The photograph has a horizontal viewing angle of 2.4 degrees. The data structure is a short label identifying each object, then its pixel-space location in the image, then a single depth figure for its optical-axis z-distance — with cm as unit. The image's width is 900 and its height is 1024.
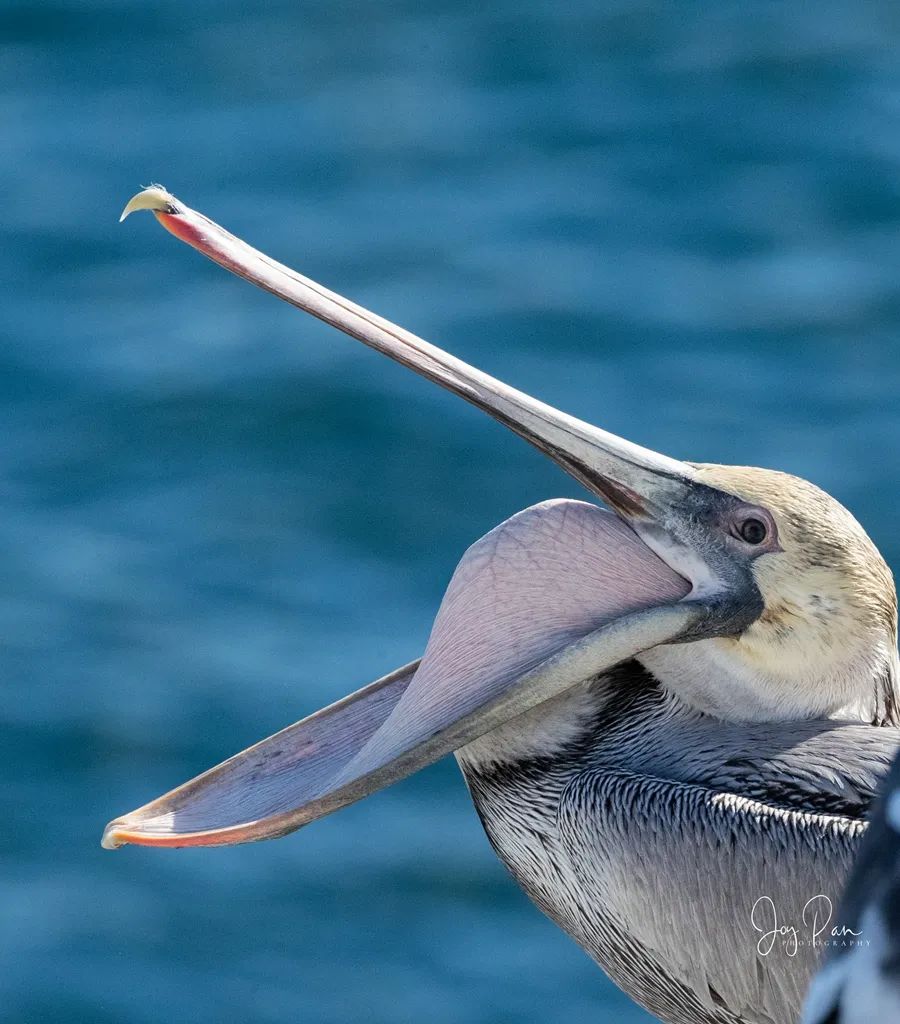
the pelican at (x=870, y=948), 946
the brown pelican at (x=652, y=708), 1093
